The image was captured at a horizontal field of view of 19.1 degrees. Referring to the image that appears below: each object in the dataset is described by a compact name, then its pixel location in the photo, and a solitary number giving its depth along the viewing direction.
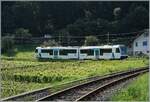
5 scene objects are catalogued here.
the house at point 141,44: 78.06
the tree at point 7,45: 85.05
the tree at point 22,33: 99.90
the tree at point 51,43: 87.43
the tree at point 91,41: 86.19
